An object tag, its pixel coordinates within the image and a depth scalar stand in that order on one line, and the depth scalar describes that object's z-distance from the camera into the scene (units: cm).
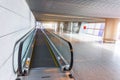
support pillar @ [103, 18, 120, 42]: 665
